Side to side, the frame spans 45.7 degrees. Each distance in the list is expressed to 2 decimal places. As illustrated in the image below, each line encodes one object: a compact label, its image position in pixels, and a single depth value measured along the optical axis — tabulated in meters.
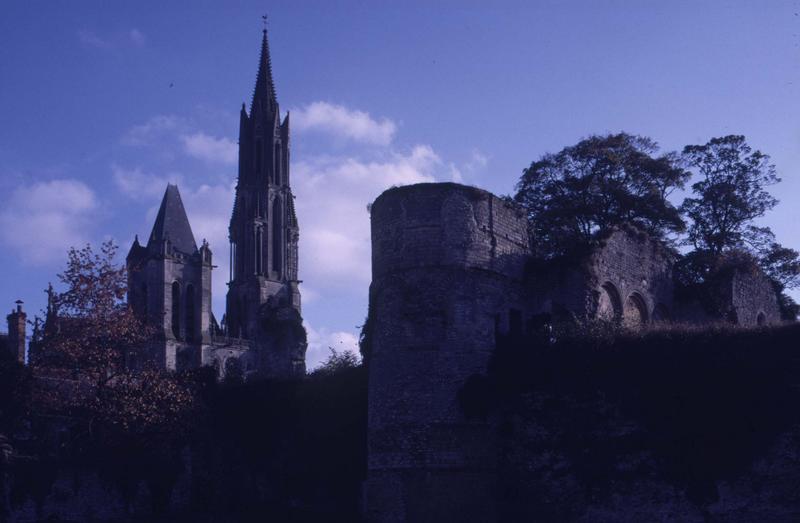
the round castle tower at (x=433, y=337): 20.50
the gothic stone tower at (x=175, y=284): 76.75
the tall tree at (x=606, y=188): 35.91
